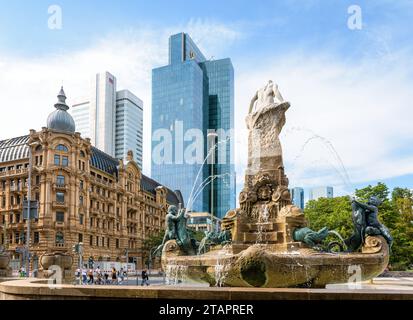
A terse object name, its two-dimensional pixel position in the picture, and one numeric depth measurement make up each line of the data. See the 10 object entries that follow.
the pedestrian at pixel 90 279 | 35.08
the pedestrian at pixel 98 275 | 38.88
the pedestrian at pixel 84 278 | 37.93
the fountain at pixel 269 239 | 11.97
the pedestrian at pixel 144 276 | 33.66
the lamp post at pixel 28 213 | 26.73
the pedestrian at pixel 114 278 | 35.19
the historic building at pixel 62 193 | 67.19
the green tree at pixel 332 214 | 46.50
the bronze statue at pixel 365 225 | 14.62
